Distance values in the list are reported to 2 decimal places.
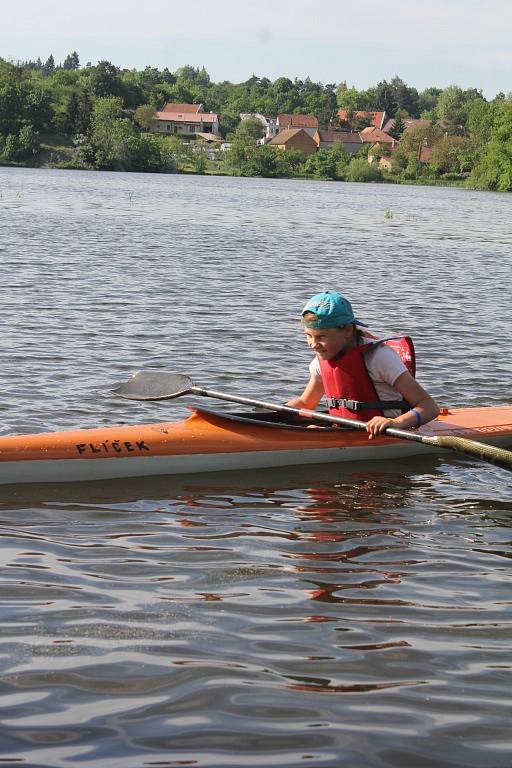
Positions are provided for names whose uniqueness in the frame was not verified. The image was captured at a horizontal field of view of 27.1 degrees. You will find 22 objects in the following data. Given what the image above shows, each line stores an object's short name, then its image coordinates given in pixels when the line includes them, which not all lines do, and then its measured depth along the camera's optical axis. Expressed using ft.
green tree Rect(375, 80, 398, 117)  654.94
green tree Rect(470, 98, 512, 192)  254.47
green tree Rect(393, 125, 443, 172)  367.86
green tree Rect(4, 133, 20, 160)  300.20
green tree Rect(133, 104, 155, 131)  400.30
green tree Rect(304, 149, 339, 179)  338.13
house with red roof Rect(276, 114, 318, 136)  527.89
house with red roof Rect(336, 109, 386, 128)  577.84
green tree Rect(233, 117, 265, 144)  406.80
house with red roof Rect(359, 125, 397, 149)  489.67
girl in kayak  21.24
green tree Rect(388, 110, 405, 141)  538.47
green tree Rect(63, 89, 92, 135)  334.42
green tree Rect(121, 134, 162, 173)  290.35
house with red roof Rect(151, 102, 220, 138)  491.10
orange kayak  21.84
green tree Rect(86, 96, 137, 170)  290.76
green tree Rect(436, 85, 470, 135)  479.00
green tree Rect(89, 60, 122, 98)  413.39
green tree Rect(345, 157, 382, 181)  331.77
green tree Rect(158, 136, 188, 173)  298.97
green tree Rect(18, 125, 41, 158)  303.68
